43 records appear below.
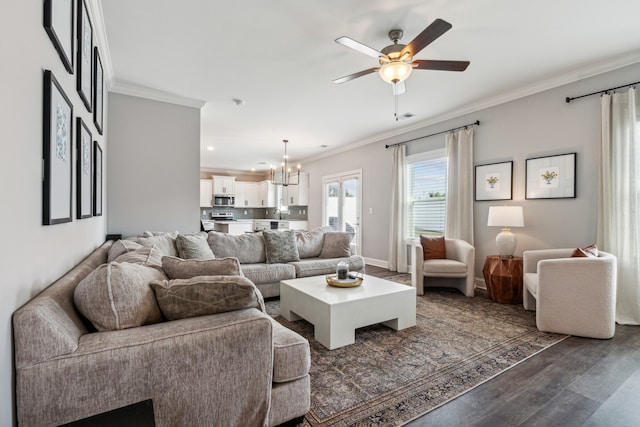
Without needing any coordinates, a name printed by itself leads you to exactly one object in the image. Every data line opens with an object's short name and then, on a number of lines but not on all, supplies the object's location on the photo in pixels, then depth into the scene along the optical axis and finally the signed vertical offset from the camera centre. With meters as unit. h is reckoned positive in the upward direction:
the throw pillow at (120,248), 2.13 -0.28
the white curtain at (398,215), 5.57 -0.05
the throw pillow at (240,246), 3.93 -0.47
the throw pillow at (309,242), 4.54 -0.47
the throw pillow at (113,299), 1.21 -0.36
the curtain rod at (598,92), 3.12 +1.32
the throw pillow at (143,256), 1.79 -0.29
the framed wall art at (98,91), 2.50 +1.04
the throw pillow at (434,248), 4.37 -0.51
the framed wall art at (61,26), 1.31 +0.87
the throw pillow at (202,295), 1.38 -0.39
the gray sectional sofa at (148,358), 0.97 -0.54
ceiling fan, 2.34 +1.24
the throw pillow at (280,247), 4.13 -0.49
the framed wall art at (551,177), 3.53 +0.44
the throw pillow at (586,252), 2.82 -0.36
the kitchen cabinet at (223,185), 9.81 +0.85
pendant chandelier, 6.86 +0.97
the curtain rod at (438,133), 4.43 +1.30
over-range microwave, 9.77 +0.34
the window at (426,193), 5.04 +0.34
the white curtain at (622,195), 3.01 +0.20
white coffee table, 2.46 -0.83
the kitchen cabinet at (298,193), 8.52 +0.54
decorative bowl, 2.91 -0.68
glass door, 6.75 +0.22
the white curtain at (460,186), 4.48 +0.41
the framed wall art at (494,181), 4.09 +0.44
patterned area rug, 1.73 -1.10
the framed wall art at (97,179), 2.54 +0.27
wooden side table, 3.65 -0.81
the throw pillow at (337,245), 4.64 -0.52
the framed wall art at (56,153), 1.30 +0.27
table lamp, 3.69 -0.11
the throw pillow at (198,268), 1.65 -0.31
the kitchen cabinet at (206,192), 9.68 +0.60
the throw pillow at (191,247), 3.28 -0.40
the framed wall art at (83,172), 1.92 +0.26
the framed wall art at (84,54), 1.90 +1.05
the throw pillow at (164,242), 3.05 -0.33
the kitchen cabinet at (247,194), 10.39 +0.58
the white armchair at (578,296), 2.62 -0.72
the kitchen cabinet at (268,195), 10.28 +0.55
